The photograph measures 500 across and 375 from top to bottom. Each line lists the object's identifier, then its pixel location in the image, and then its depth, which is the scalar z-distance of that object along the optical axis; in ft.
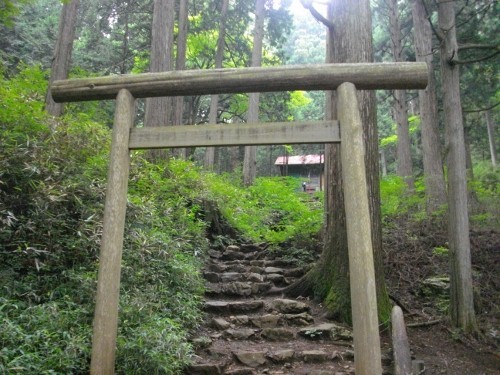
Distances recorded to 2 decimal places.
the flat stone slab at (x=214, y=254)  27.94
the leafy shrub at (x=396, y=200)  30.66
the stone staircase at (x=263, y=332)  15.33
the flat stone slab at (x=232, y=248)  29.76
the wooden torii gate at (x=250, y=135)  10.42
